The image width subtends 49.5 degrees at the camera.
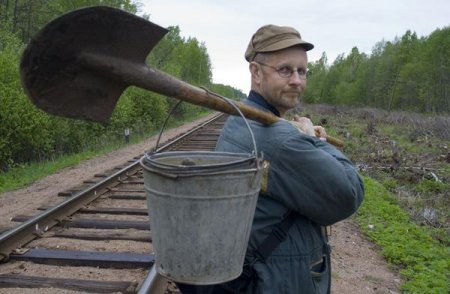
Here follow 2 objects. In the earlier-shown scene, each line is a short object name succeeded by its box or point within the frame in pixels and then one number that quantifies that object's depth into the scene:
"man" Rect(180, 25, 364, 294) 1.89
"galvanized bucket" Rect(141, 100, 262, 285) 1.59
